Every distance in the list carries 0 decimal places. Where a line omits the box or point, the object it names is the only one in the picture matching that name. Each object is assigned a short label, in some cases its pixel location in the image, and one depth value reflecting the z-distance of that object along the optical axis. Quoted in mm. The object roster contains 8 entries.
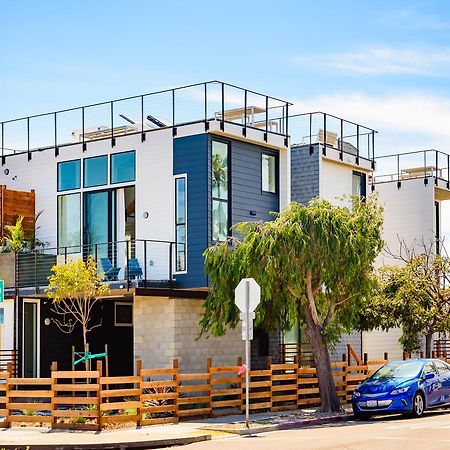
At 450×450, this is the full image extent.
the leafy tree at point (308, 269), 23875
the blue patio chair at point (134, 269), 26938
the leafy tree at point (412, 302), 31000
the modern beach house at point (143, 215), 27078
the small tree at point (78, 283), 24953
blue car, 23391
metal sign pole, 21078
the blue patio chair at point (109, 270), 27281
